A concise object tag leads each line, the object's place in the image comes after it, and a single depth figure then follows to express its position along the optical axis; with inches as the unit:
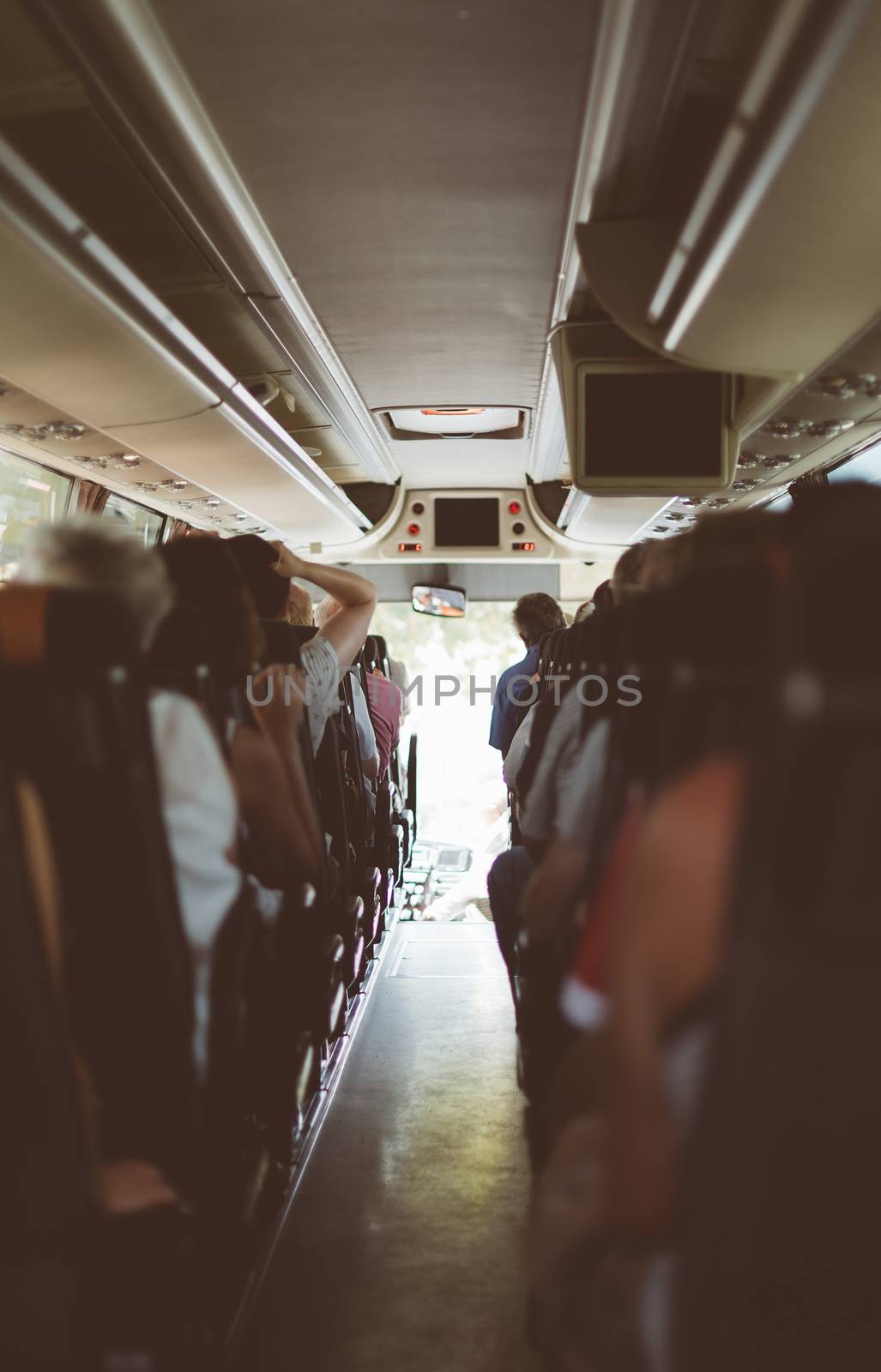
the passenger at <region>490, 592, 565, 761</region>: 213.2
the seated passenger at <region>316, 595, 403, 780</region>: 195.9
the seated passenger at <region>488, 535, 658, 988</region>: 65.7
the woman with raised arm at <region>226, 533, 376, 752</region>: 108.8
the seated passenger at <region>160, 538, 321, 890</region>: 84.4
